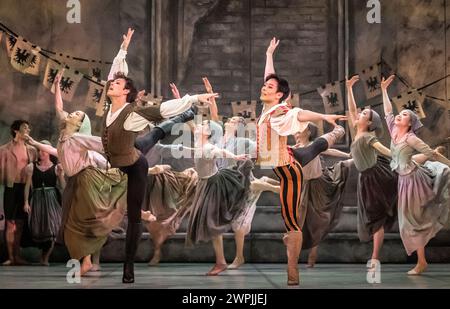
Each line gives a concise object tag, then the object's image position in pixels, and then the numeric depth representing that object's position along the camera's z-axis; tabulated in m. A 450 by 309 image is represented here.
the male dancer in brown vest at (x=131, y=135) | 12.70
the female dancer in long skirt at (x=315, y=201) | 17.27
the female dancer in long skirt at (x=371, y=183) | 16.05
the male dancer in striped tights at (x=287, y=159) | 12.77
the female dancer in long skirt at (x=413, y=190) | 15.46
